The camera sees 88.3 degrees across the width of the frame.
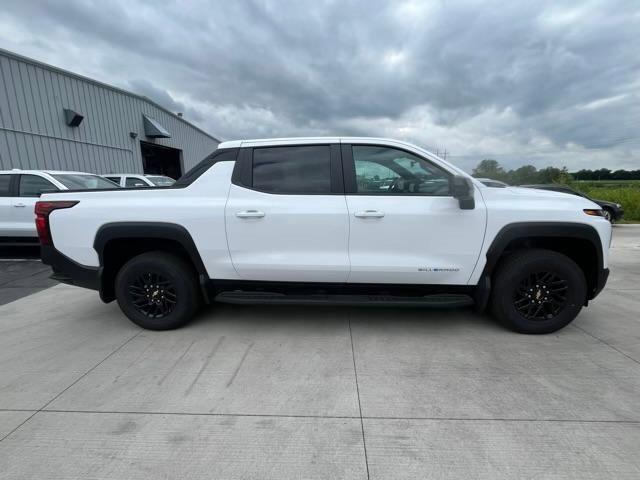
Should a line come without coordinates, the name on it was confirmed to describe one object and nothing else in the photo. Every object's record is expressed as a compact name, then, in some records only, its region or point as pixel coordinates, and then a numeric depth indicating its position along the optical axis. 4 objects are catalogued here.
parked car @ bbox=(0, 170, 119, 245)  6.23
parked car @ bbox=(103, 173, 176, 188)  9.73
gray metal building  10.20
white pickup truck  2.94
